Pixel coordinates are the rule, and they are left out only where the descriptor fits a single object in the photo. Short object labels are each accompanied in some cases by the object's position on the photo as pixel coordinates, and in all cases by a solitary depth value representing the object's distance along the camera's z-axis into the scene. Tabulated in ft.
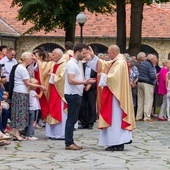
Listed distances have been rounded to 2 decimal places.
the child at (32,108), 50.52
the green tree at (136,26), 90.74
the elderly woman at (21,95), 49.34
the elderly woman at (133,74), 70.54
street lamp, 100.22
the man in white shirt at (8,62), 59.52
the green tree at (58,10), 111.55
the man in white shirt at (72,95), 45.32
